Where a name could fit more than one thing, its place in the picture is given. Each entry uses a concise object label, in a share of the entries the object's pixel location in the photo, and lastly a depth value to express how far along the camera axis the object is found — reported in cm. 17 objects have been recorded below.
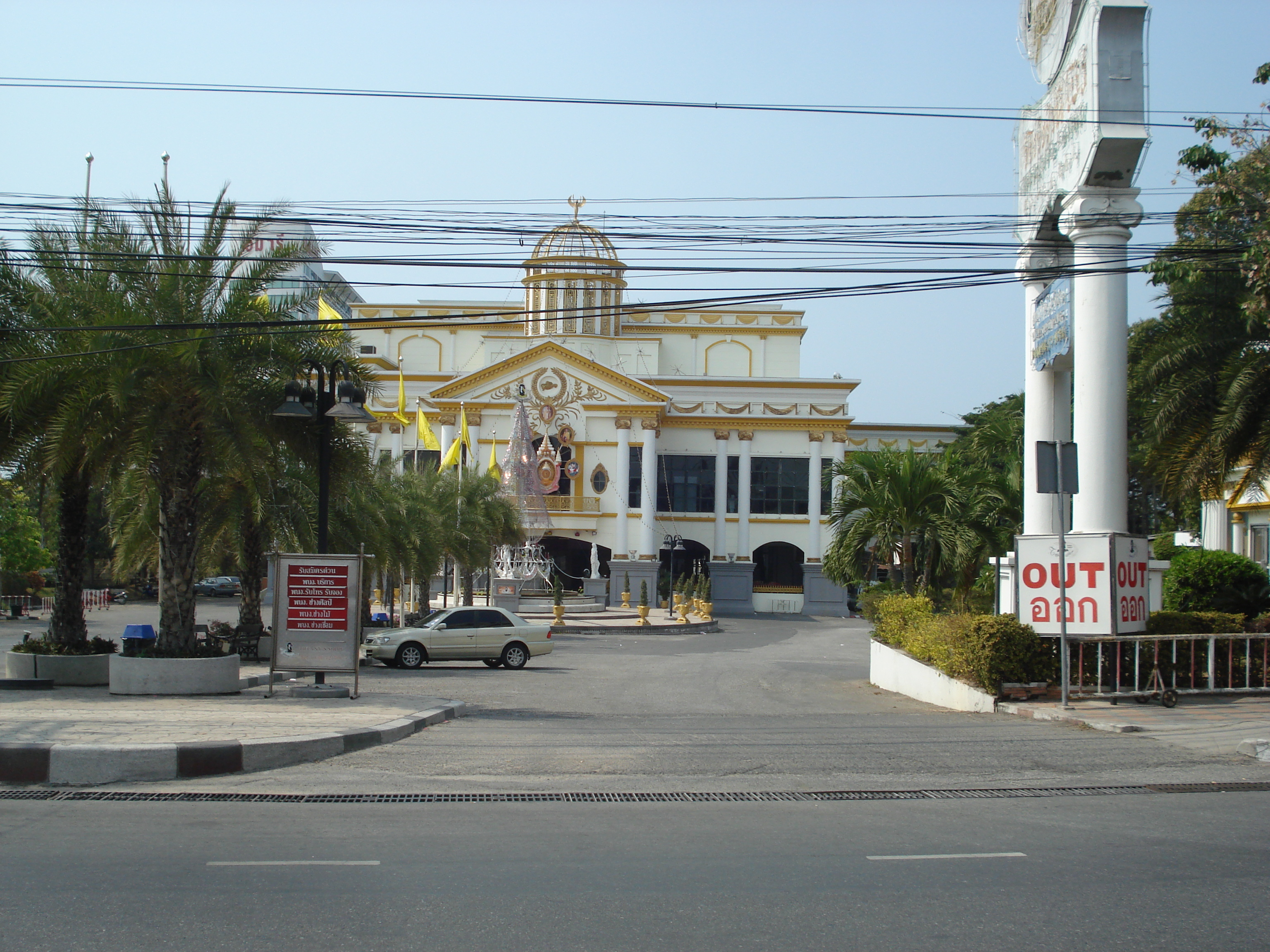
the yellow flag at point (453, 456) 4131
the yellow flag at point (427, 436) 3969
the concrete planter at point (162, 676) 1432
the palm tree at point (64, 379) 1412
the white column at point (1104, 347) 1609
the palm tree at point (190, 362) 1445
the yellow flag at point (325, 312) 1991
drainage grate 873
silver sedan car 2447
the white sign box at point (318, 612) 1457
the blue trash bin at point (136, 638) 1541
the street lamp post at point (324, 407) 1484
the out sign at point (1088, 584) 1484
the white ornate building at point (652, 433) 5972
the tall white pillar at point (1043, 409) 1809
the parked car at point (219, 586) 6600
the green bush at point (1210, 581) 2056
